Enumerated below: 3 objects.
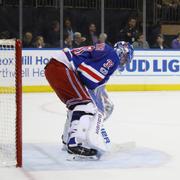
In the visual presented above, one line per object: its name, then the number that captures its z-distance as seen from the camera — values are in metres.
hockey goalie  7.07
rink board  17.38
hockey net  6.80
